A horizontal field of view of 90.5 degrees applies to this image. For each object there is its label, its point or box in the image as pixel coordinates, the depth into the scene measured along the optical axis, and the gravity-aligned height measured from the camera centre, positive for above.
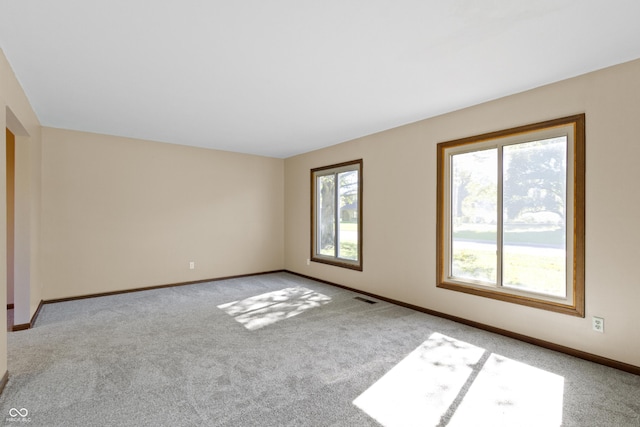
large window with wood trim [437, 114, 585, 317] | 2.92 -0.04
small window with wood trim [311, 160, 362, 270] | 5.29 -0.05
